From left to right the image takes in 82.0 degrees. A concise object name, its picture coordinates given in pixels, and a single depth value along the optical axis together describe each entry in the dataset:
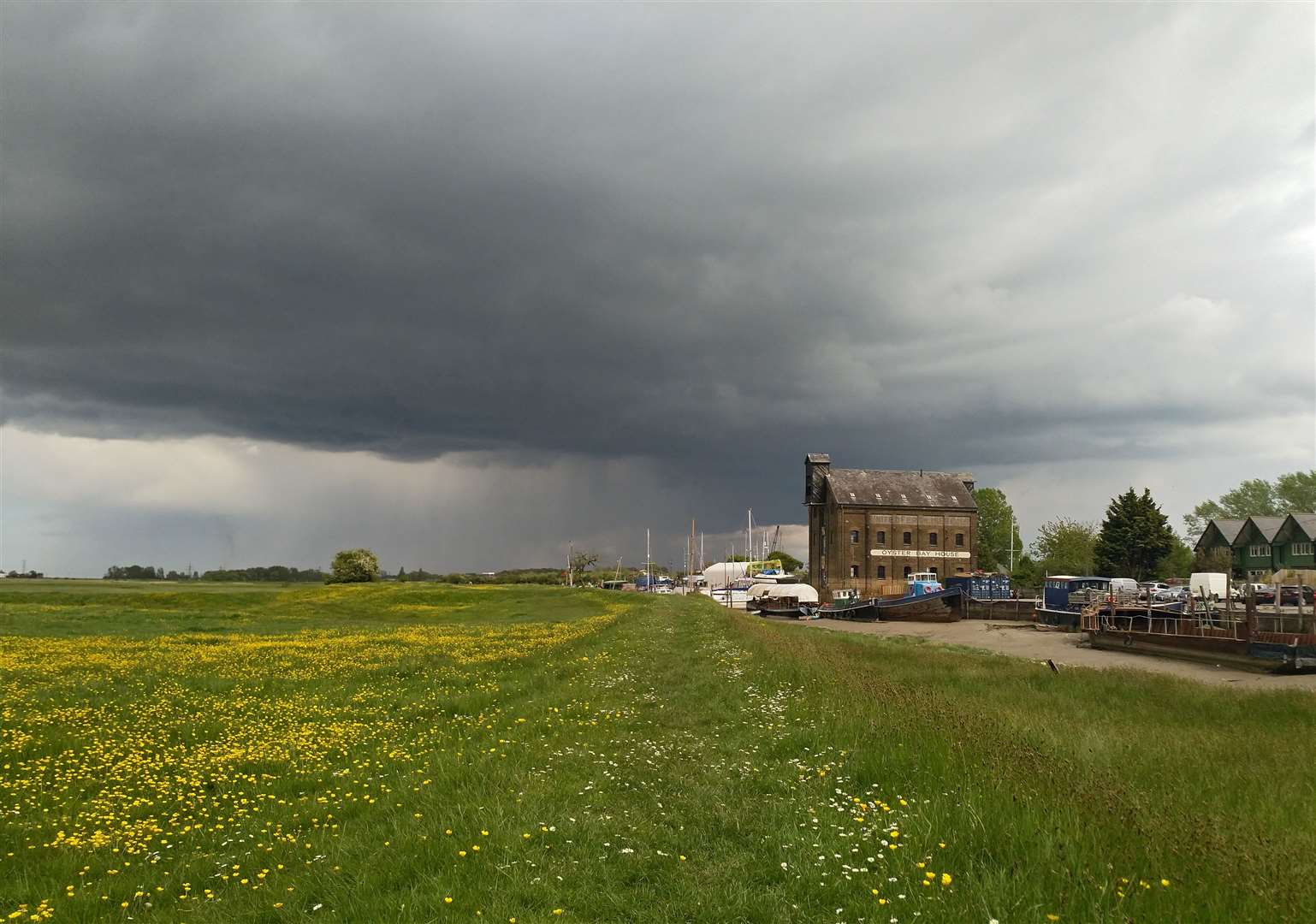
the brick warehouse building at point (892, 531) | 105.56
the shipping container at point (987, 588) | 84.44
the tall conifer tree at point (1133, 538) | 104.00
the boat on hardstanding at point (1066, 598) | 67.31
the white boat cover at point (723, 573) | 144.12
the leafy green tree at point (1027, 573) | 119.72
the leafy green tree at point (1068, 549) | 118.44
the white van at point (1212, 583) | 67.59
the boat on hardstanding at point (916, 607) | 82.00
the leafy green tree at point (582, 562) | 187.55
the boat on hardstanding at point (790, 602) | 90.44
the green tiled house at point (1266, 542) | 94.38
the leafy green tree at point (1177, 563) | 106.69
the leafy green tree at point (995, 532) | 140.50
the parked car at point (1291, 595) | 64.94
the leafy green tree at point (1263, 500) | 125.56
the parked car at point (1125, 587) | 67.19
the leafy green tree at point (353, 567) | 113.06
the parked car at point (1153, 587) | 66.06
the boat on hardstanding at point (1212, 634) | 36.38
